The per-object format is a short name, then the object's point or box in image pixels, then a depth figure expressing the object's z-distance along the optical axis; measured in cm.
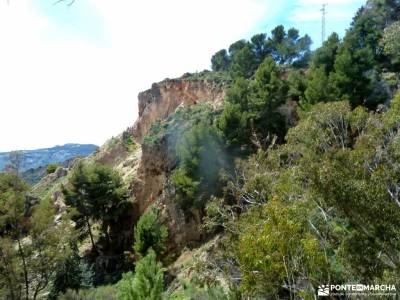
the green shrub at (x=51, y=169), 6859
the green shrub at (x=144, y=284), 1697
